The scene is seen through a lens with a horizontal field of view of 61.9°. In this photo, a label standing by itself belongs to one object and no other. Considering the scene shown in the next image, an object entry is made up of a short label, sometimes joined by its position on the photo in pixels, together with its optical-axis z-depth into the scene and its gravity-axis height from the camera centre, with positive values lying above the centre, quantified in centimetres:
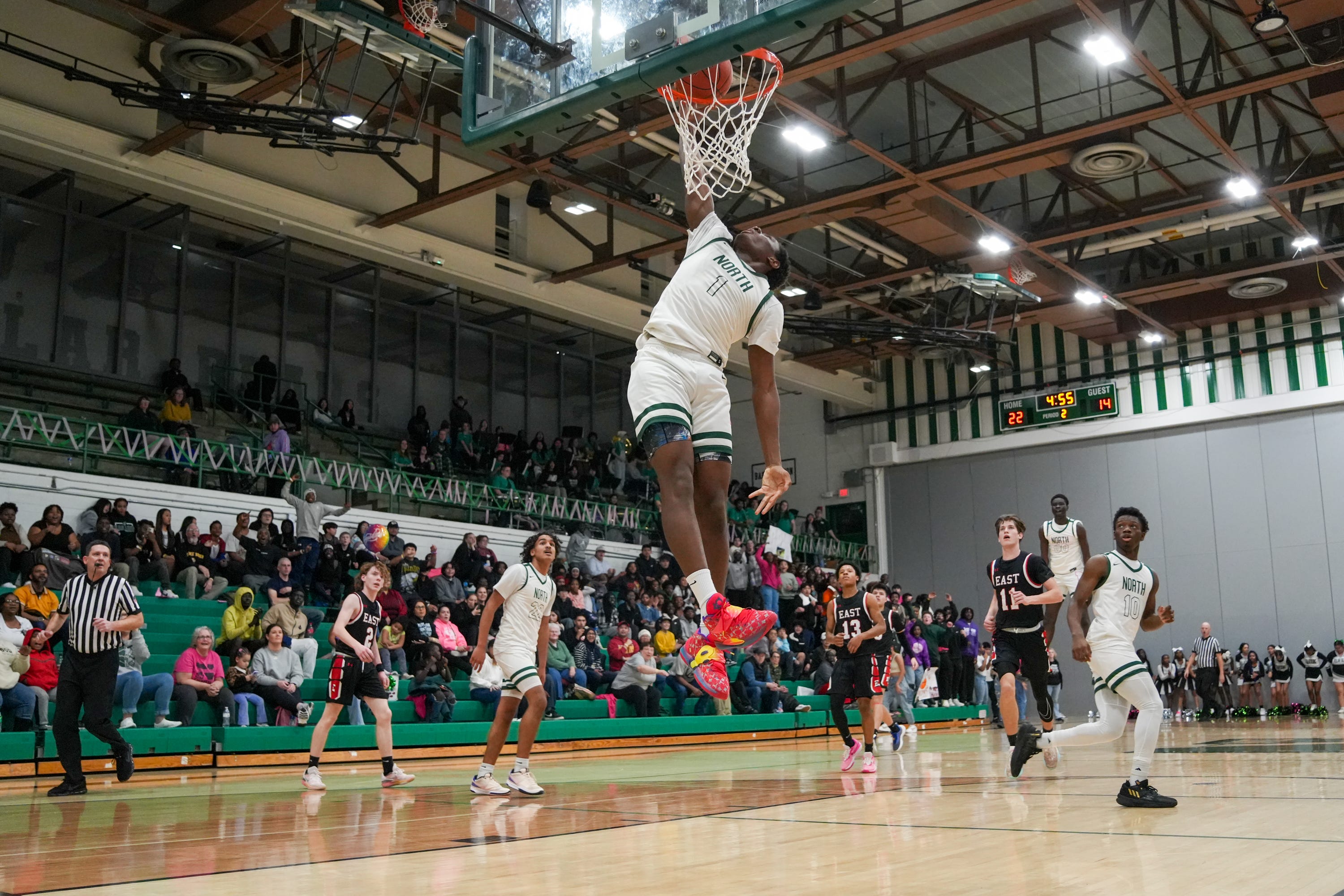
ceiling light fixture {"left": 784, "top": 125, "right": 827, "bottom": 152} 1677 +751
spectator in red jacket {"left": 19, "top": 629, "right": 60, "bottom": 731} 1065 -16
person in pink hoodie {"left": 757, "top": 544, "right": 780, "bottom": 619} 2298 +148
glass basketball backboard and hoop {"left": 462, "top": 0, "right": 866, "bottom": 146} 525 +296
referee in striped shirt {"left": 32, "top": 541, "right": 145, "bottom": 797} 856 +3
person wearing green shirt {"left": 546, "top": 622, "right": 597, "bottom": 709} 1548 -28
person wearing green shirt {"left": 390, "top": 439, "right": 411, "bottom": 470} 2247 +392
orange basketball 592 +295
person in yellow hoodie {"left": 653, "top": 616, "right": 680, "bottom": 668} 1755 +3
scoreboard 2862 +591
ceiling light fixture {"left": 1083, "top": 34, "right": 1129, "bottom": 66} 1488 +776
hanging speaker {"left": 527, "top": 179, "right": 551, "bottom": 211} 2033 +817
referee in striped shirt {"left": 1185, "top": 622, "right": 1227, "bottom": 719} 2467 -69
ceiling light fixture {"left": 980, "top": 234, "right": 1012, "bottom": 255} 2116 +743
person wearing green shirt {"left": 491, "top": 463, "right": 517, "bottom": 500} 2277 +343
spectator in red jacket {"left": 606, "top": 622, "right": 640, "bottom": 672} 1711 +1
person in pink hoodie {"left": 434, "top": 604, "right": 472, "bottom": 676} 1479 +12
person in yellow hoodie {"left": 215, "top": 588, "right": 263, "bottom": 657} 1298 +35
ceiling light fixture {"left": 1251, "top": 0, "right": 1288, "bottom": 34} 1352 +740
